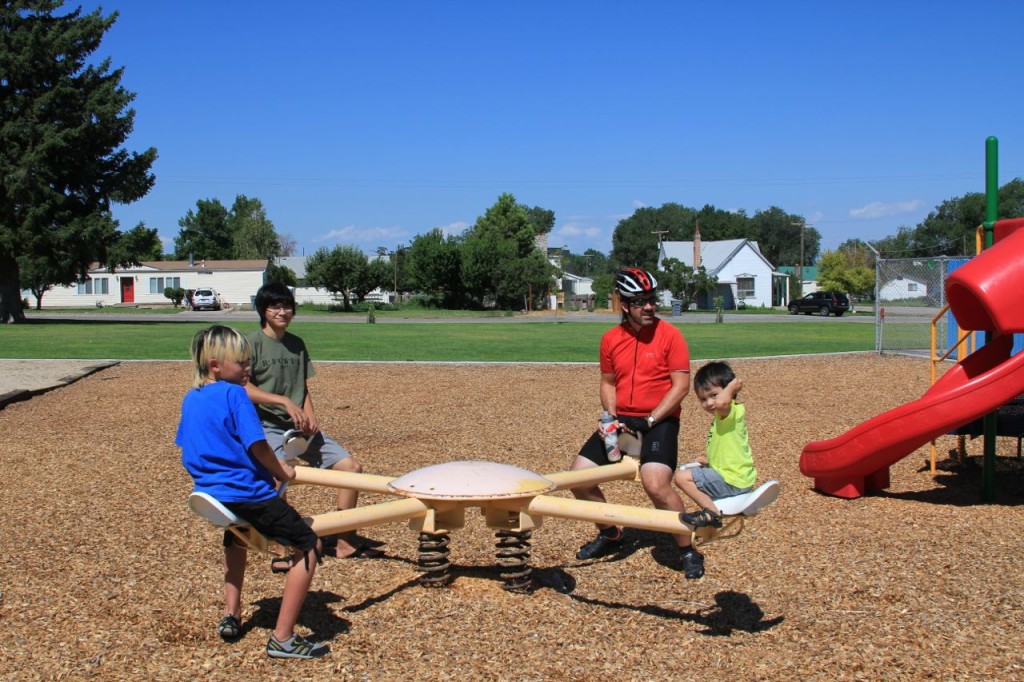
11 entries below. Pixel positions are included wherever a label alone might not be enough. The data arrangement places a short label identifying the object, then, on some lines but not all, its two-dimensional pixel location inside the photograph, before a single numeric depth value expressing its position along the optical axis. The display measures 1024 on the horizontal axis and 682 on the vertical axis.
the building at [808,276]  104.19
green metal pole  7.48
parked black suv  56.53
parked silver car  65.81
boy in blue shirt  4.20
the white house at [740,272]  79.88
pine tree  40.81
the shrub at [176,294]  72.25
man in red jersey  5.43
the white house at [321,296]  79.69
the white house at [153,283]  77.38
